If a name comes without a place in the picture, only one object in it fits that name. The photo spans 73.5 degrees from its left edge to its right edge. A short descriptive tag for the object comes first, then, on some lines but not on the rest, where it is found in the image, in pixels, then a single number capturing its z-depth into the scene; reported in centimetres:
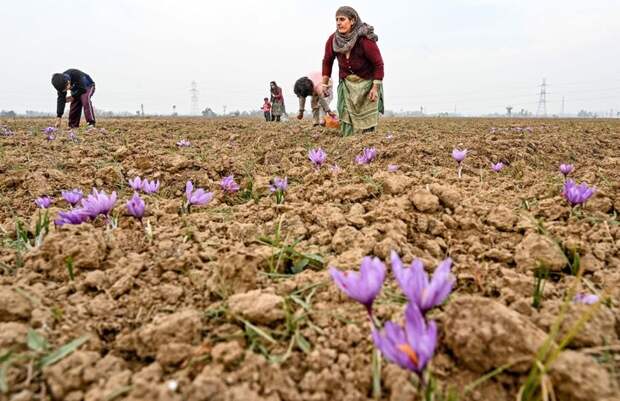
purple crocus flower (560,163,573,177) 210
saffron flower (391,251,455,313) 76
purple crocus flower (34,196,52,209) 166
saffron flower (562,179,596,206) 152
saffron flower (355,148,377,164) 265
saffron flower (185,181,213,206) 164
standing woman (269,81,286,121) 1409
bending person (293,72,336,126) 688
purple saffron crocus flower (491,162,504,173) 246
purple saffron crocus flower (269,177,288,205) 191
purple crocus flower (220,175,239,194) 215
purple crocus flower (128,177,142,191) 175
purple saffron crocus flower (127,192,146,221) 140
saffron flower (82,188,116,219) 142
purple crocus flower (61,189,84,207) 159
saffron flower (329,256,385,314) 80
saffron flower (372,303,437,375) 67
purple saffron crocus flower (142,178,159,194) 178
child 1633
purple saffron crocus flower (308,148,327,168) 246
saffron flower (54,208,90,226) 139
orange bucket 681
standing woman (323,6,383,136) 449
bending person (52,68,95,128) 696
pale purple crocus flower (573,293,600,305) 92
